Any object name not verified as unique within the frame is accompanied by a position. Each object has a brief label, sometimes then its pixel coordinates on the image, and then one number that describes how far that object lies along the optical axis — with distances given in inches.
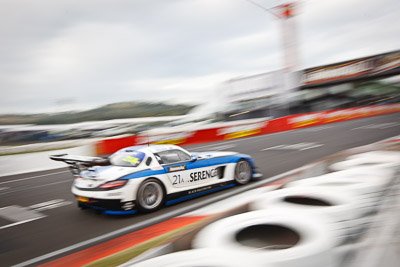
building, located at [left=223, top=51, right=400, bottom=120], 1325.0
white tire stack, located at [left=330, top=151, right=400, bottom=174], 199.6
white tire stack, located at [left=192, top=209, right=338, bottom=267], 77.3
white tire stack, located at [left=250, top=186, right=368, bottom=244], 93.5
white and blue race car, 192.5
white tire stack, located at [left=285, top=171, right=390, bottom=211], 119.3
